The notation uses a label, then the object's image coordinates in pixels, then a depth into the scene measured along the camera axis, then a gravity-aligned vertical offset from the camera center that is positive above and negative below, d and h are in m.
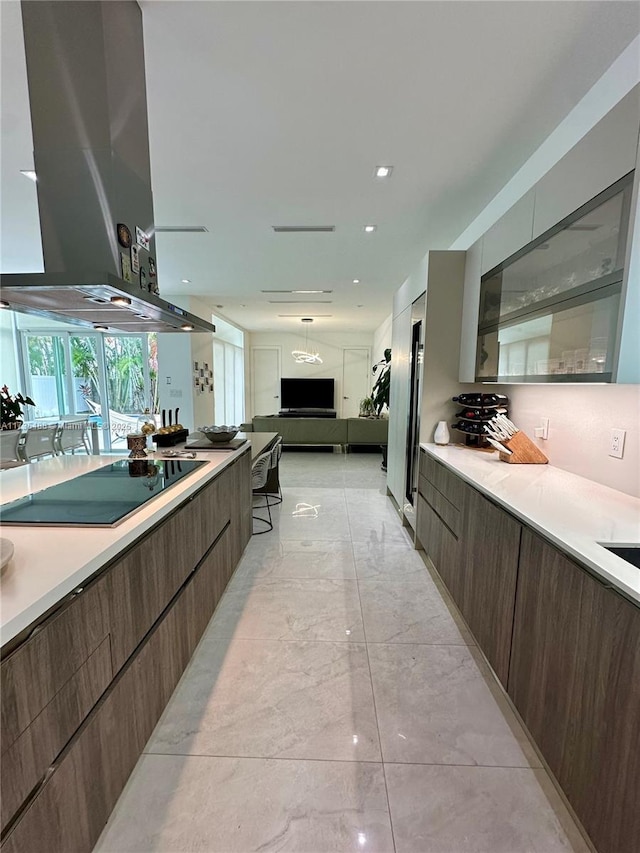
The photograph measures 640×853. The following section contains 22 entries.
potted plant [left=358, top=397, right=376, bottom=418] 8.86 -0.53
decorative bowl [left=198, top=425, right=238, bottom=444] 2.91 -0.39
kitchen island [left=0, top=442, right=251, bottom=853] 0.82 -0.79
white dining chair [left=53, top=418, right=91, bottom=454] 4.85 -0.76
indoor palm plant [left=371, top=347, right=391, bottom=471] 6.28 -0.01
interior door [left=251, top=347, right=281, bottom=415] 11.01 +0.20
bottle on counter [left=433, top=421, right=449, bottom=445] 3.02 -0.35
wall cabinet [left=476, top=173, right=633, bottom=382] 1.39 +0.43
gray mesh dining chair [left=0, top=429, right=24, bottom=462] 3.86 -0.69
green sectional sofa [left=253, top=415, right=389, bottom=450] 7.29 -0.83
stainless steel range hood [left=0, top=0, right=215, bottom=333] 1.44 +0.99
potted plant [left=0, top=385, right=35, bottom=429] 4.23 -0.34
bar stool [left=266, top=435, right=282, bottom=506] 4.22 -1.13
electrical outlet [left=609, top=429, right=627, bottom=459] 1.79 -0.24
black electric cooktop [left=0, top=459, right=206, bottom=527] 1.31 -0.48
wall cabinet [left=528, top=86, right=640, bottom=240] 1.31 +0.92
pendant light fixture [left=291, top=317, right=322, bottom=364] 8.37 +0.65
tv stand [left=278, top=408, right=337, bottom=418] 10.61 -0.74
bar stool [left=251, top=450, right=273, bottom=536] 3.52 -0.83
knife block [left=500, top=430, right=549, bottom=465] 2.40 -0.40
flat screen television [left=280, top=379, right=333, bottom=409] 10.66 -0.15
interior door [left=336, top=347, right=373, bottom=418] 10.82 +0.28
